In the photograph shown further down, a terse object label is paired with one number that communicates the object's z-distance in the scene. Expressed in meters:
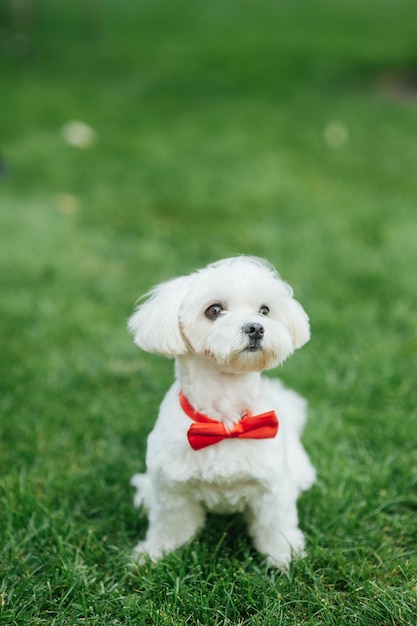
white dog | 2.12
